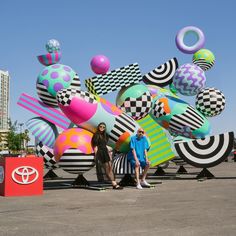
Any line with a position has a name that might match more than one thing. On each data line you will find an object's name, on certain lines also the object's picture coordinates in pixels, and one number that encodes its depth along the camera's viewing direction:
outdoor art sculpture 8.47
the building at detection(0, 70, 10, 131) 161.38
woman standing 8.32
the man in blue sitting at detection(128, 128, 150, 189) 8.73
